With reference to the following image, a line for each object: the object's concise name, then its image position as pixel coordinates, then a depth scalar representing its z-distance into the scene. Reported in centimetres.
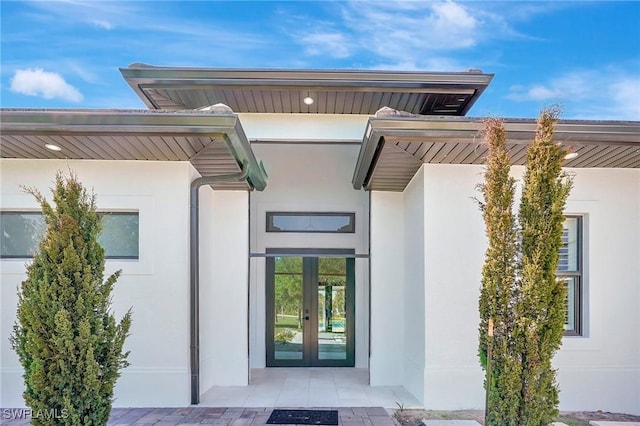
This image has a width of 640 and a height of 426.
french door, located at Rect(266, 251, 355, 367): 893
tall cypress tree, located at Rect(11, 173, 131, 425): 364
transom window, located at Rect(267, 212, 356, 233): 885
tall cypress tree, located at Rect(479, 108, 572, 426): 359
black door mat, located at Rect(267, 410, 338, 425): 532
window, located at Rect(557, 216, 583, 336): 617
